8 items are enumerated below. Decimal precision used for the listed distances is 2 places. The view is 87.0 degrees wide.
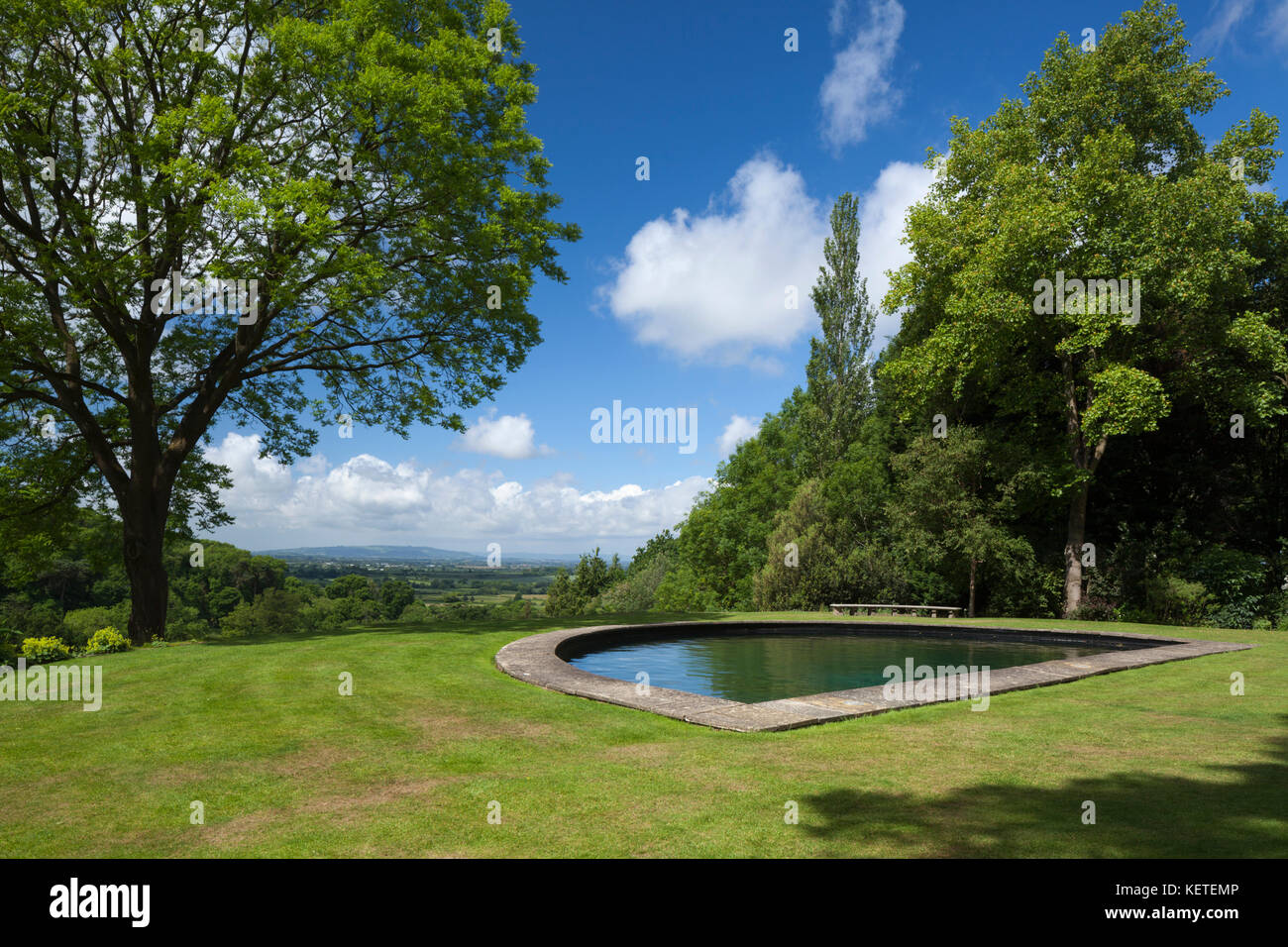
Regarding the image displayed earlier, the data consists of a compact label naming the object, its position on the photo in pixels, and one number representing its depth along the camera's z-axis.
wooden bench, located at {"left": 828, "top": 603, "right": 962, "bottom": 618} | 21.59
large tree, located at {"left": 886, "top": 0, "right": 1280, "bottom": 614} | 17.95
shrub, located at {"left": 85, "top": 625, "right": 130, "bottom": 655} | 11.48
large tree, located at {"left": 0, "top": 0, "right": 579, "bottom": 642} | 13.06
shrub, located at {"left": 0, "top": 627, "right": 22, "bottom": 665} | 9.91
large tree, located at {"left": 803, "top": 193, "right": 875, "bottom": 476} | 30.50
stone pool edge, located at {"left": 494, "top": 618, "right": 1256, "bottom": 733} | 6.45
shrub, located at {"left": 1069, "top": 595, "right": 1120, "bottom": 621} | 19.44
